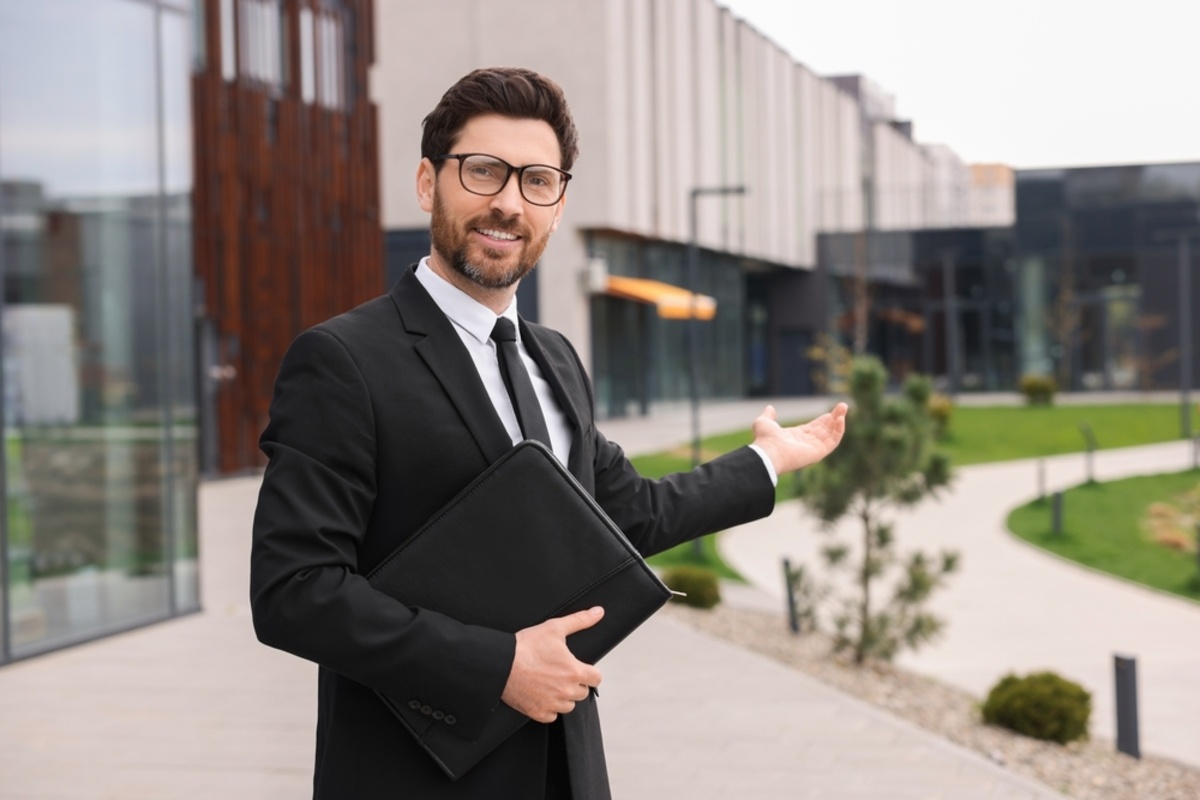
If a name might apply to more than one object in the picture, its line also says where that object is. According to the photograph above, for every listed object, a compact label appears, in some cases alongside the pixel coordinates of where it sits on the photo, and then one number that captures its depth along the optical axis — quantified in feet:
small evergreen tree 31.24
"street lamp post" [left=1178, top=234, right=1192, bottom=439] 97.66
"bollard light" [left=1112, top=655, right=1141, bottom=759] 23.99
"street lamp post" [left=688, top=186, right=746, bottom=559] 53.26
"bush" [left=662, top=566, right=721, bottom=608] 36.83
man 6.17
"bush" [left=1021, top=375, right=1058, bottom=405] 119.96
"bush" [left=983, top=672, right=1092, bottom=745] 24.77
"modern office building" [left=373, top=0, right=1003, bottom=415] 97.30
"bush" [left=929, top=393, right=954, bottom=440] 92.43
